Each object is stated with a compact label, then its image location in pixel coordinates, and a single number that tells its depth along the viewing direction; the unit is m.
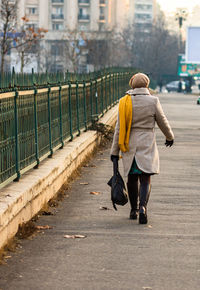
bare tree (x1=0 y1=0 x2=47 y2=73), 73.25
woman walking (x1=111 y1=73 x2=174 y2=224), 16.92
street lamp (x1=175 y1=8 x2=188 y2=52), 179.03
